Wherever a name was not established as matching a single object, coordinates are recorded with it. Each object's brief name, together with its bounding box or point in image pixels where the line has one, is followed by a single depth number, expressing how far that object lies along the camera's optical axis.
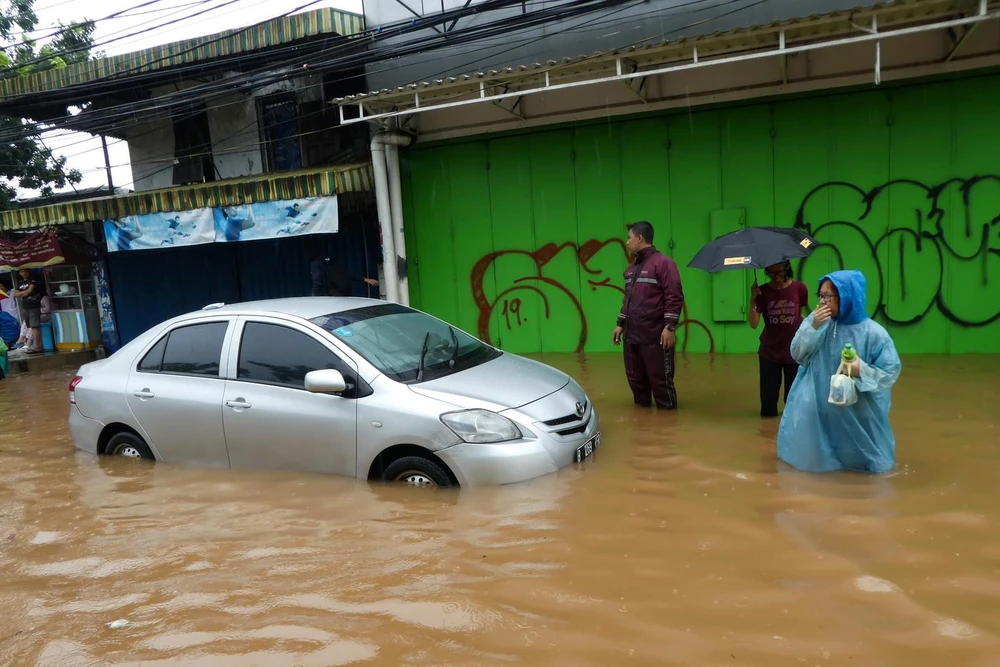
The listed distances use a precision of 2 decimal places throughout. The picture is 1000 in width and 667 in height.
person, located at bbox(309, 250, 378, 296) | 10.64
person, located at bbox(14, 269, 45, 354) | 14.38
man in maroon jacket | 6.40
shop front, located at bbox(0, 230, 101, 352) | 14.68
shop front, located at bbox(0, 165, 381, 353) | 11.02
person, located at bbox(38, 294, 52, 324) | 14.70
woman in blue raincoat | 4.39
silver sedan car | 4.62
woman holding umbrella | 5.89
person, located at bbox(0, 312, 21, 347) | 10.56
